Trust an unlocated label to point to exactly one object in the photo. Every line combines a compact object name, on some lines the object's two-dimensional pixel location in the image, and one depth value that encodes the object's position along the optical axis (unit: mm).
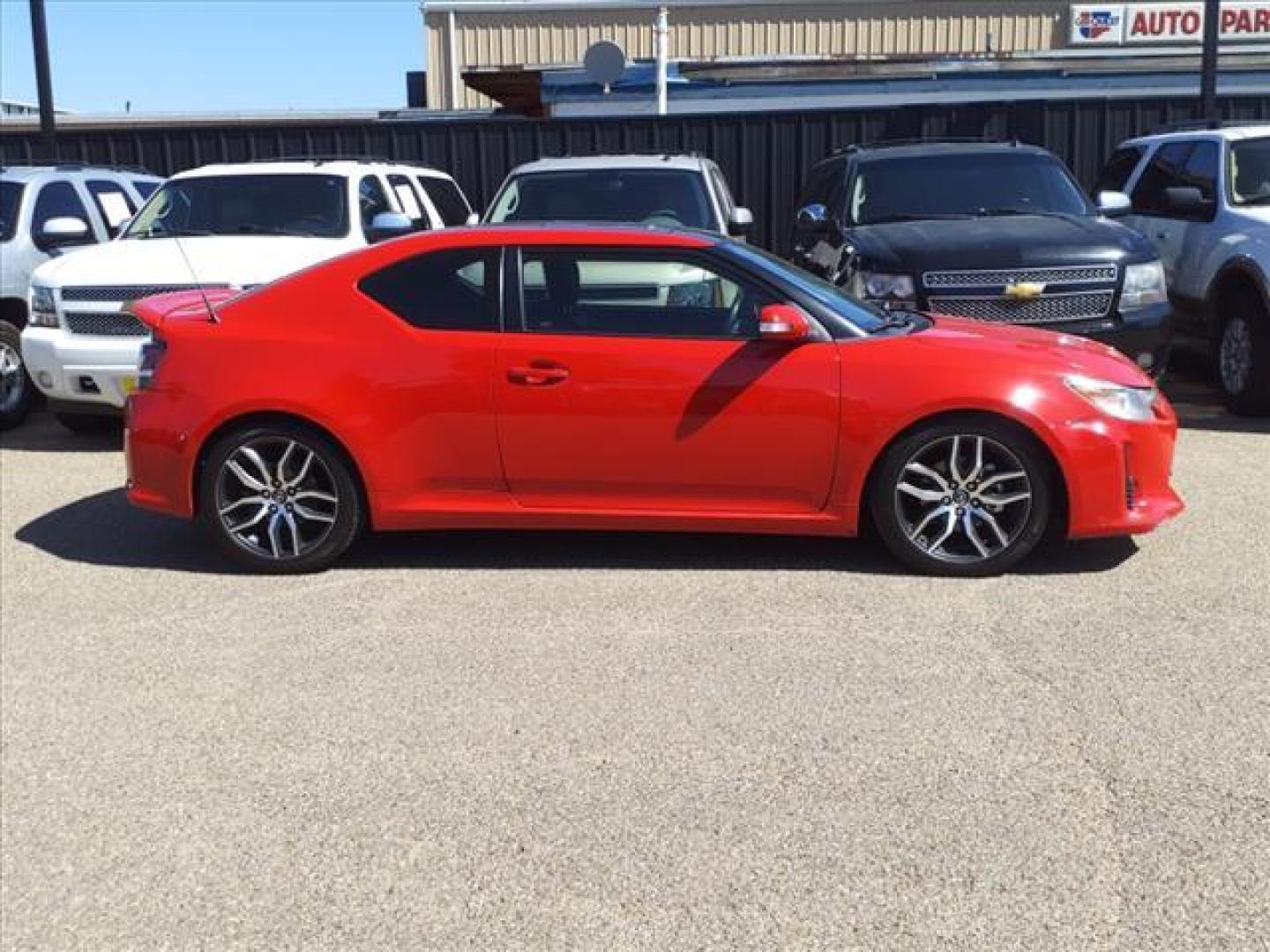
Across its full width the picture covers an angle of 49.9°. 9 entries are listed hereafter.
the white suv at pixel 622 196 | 9477
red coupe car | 5684
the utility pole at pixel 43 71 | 16078
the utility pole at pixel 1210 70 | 14258
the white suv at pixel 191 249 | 8609
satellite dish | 18422
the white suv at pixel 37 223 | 9938
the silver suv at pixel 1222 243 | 9242
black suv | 8258
